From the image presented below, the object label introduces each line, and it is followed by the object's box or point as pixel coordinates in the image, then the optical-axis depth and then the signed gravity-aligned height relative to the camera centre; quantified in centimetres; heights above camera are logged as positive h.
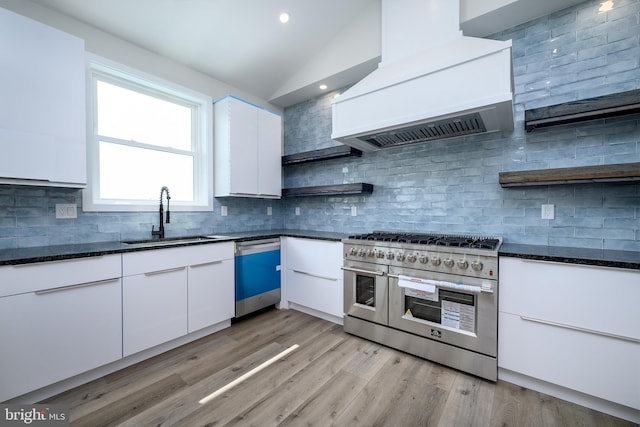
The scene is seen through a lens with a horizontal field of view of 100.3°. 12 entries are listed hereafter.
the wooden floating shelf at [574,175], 165 +23
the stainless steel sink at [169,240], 244 -29
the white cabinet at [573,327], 147 -71
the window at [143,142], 237 +70
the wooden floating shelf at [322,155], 312 +69
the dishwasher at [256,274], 278 -70
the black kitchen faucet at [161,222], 261 -11
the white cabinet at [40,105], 164 +70
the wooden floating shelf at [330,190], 300 +25
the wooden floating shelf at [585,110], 168 +68
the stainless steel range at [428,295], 187 -68
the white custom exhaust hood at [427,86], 177 +94
